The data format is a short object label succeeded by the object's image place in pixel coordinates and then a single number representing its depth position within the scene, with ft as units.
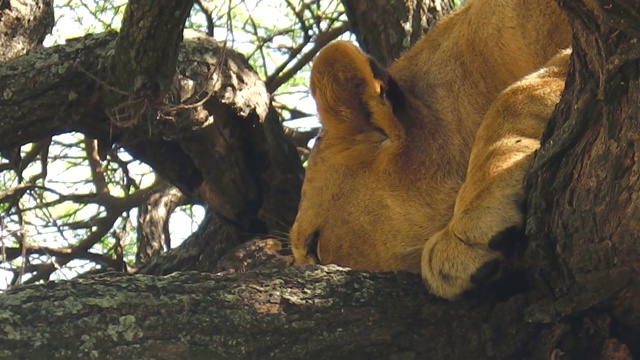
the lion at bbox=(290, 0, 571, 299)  21.08
